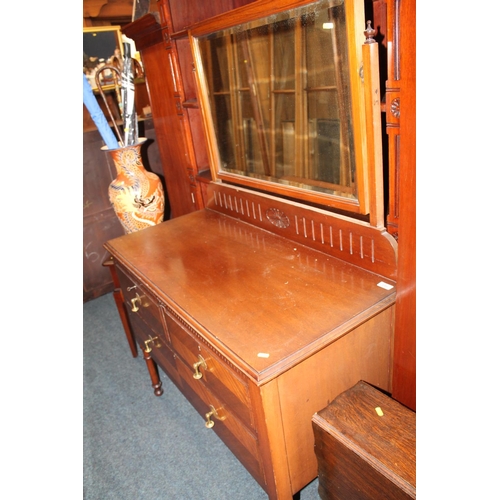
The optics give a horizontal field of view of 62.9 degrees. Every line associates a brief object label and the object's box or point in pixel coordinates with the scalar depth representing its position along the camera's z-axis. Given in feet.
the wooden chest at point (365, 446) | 2.78
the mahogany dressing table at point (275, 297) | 3.08
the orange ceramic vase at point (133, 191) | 5.95
